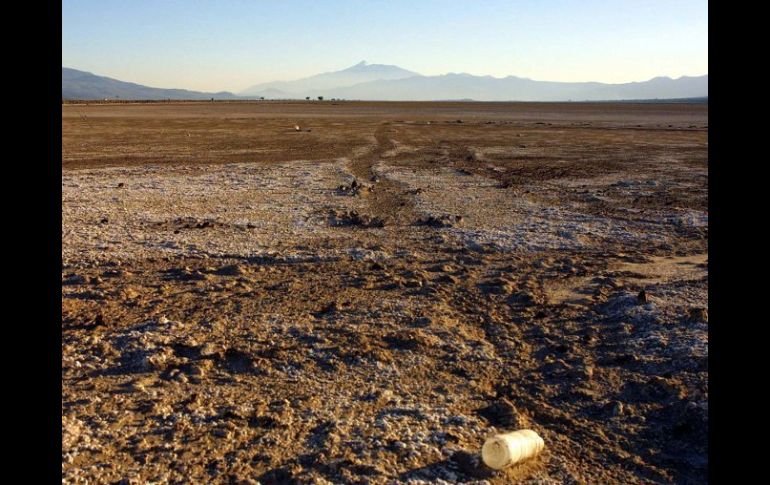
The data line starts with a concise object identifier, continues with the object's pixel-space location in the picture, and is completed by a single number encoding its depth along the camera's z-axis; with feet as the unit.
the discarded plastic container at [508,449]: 10.70
